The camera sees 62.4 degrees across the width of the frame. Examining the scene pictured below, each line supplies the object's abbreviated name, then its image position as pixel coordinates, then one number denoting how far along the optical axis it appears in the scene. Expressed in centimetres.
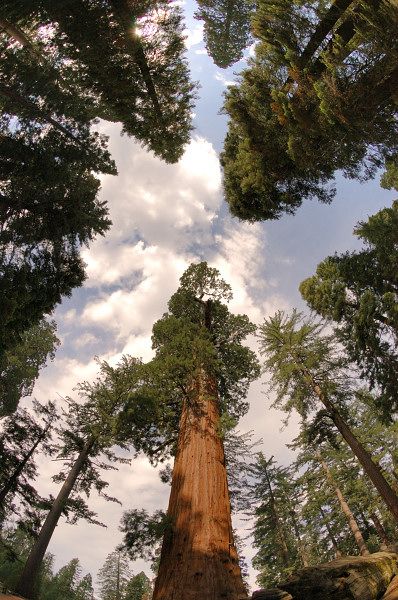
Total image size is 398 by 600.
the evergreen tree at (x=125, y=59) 692
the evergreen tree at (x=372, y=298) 1113
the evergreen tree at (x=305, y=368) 1288
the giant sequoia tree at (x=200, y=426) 502
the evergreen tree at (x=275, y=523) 2239
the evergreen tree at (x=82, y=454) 1144
